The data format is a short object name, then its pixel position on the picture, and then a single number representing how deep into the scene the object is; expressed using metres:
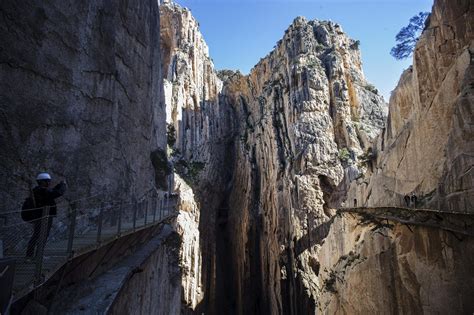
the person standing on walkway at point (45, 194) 5.73
